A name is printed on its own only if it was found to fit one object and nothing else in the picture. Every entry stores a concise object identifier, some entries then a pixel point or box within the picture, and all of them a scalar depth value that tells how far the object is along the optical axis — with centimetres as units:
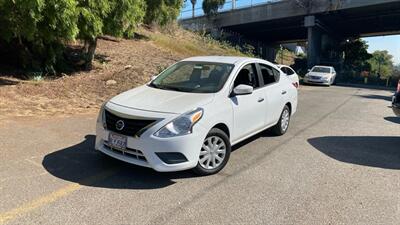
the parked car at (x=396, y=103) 707
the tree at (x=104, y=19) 1273
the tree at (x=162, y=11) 2592
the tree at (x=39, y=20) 1061
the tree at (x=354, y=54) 5306
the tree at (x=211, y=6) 4709
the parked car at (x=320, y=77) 2600
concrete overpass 3755
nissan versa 477
